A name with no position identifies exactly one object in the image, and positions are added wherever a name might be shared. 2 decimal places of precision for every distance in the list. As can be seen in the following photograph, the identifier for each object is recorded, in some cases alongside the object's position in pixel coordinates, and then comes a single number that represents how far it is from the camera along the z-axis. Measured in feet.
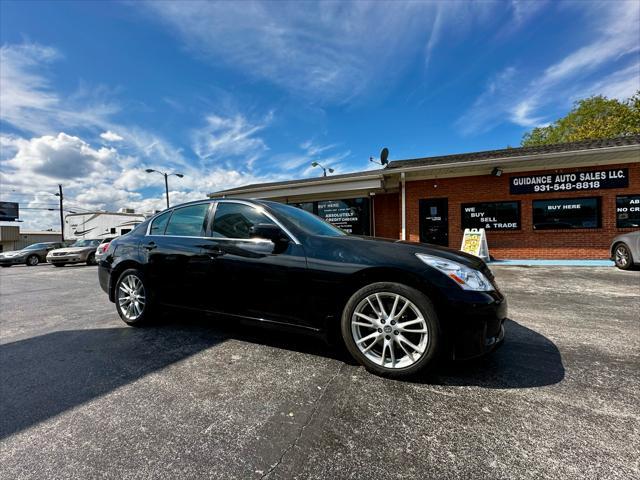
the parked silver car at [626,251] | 22.06
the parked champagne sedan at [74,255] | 46.98
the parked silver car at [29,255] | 56.29
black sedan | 6.89
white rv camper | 127.75
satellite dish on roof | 43.19
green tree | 67.51
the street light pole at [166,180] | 72.26
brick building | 29.27
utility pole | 108.06
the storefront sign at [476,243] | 30.27
